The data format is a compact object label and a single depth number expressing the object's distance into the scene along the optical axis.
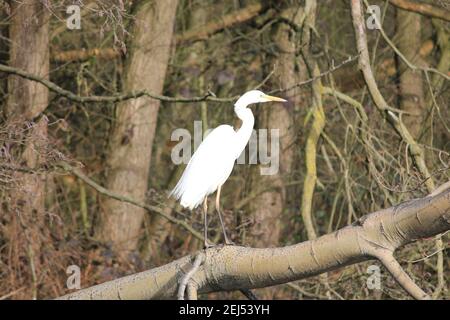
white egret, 10.12
